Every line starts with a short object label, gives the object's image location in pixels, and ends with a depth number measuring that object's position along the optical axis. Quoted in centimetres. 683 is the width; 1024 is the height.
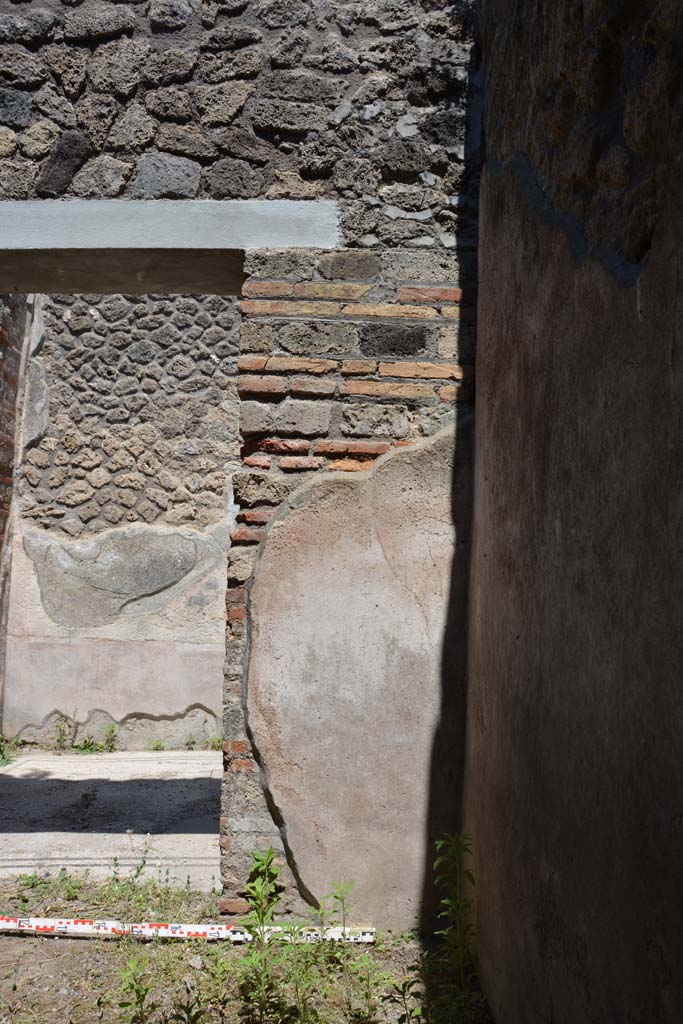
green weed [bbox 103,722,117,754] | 633
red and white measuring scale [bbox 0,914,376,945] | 275
